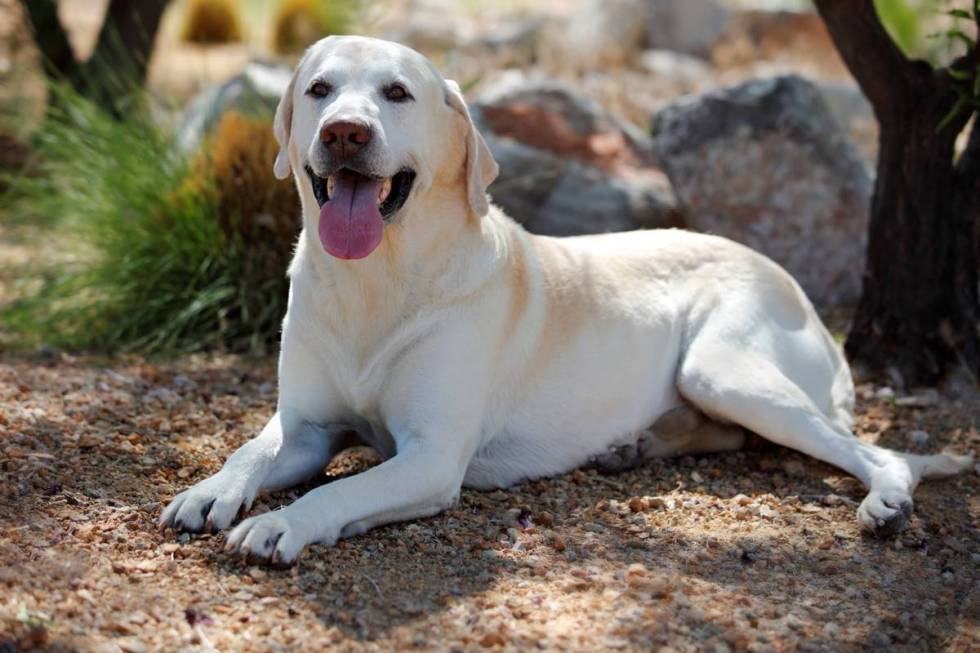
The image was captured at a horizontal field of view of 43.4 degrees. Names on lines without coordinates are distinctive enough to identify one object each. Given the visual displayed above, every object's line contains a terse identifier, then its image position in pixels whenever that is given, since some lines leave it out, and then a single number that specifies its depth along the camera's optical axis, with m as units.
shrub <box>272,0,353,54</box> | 11.91
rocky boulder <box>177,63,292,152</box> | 6.48
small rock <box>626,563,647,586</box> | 3.27
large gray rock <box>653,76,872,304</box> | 6.44
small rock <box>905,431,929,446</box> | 4.71
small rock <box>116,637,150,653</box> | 2.75
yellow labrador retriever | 3.51
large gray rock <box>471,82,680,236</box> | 6.58
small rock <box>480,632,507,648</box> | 2.90
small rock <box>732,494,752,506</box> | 4.01
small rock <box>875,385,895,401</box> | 5.06
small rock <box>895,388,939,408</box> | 5.00
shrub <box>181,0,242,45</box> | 12.90
